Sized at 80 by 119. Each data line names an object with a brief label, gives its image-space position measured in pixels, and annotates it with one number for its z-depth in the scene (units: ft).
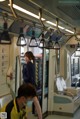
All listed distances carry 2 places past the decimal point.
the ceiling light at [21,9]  9.26
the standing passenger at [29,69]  19.19
